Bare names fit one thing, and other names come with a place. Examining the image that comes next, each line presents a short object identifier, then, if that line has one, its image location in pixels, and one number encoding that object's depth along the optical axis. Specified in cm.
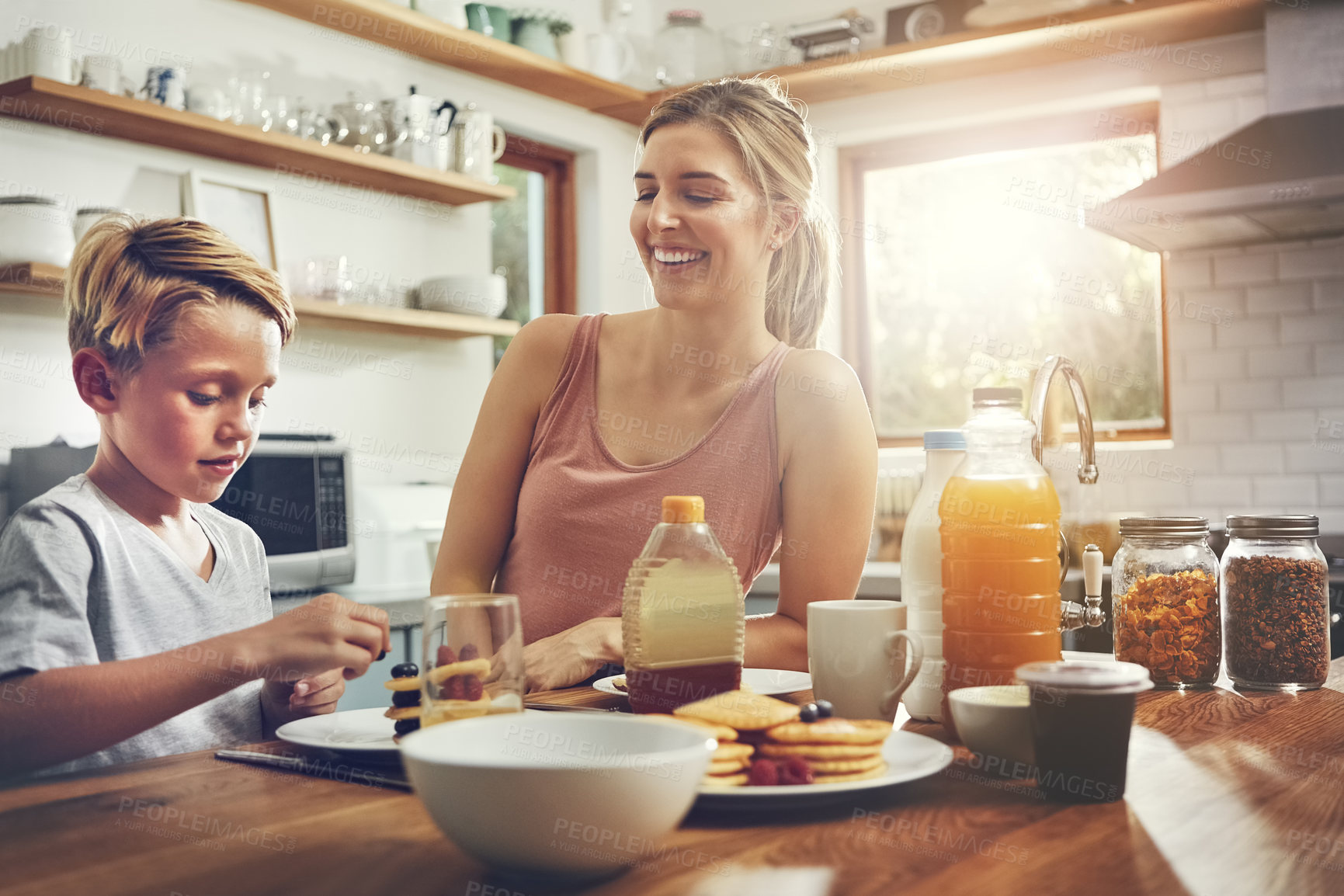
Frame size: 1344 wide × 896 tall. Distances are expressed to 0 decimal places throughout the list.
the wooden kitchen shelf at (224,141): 255
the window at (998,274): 373
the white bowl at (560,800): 55
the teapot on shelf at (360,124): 325
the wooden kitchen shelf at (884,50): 325
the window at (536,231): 405
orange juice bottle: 92
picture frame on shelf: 294
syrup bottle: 92
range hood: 298
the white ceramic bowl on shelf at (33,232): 242
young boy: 91
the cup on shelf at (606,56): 396
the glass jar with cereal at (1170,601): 115
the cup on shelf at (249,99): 293
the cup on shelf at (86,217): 251
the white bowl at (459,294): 342
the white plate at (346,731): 82
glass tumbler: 73
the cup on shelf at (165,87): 274
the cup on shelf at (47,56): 250
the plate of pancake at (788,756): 70
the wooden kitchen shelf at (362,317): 244
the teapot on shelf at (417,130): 332
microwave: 260
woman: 151
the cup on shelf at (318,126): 310
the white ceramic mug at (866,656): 90
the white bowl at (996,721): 80
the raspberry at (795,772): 71
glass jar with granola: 114
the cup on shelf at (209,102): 281
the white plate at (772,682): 105
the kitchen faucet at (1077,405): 108
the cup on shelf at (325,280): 305
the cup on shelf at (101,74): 261
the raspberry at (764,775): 71
